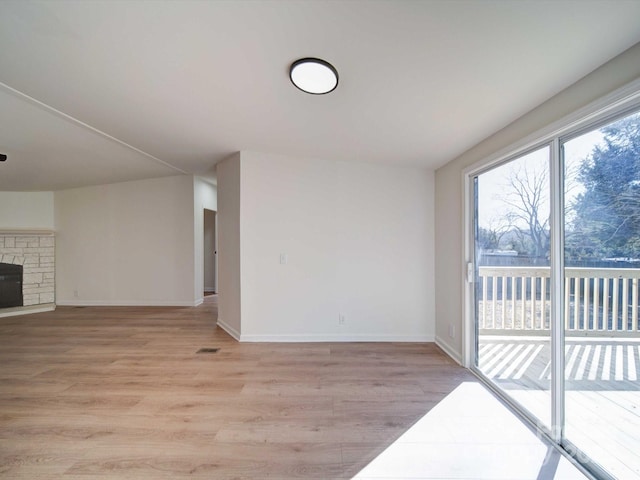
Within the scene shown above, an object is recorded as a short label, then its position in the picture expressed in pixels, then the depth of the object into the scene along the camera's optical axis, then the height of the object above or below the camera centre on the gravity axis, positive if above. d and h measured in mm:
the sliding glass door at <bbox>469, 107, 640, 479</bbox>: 1353 -295
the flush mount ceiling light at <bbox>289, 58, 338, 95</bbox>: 1612 +1063
